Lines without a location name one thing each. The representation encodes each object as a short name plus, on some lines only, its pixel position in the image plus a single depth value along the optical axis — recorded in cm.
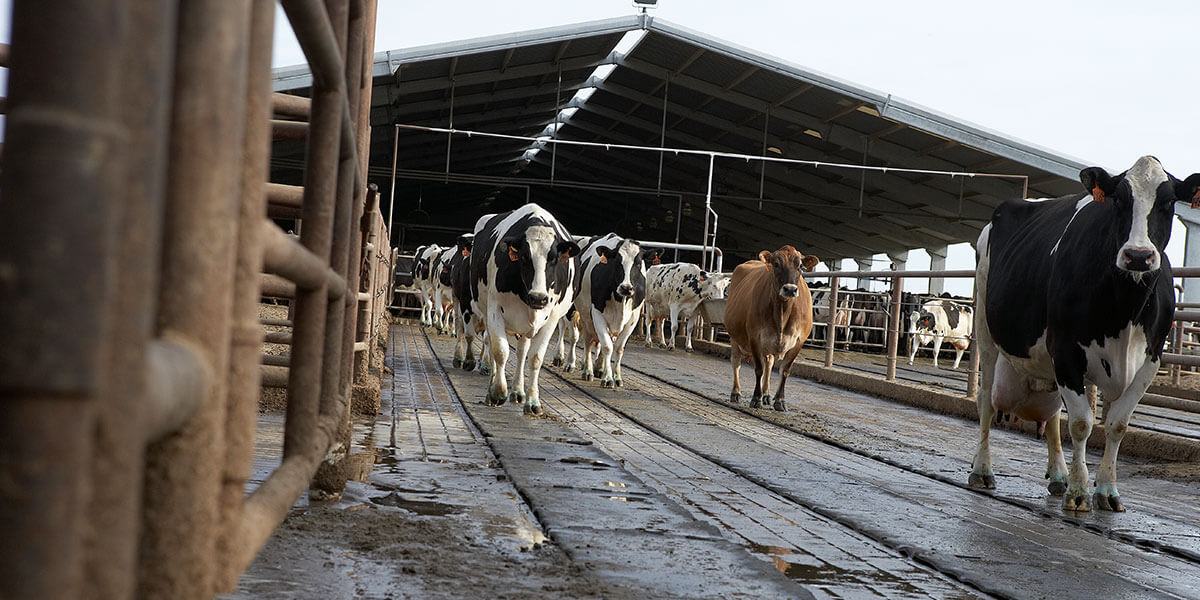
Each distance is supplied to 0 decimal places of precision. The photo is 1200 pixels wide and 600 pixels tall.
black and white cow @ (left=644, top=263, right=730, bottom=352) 2273
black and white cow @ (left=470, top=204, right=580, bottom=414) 905
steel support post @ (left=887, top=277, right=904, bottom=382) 1353
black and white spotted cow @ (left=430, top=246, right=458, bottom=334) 2031
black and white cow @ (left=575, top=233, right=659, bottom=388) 1277
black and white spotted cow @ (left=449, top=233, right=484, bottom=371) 1184
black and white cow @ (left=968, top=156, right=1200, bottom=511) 564
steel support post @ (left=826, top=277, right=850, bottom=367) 1552
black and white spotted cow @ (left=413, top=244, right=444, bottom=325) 2456
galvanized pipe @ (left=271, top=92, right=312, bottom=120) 352
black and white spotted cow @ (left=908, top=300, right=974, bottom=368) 2331
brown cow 1109
